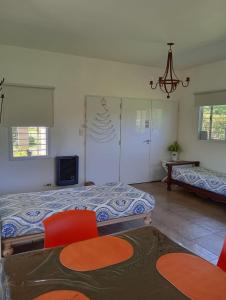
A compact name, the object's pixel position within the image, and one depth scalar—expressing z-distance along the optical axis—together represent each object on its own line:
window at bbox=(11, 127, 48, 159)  4.52
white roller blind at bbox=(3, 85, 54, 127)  4.33
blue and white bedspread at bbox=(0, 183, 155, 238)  2.56
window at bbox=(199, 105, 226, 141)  5.16
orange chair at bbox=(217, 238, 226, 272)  1.43
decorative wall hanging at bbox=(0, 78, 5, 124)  4.25
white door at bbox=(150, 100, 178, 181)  5.86
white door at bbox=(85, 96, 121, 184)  5.12
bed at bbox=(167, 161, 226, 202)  4.32
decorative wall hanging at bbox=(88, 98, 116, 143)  5.16
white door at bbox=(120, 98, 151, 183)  5.50
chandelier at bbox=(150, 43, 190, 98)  3.55
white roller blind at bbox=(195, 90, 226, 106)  5.01
